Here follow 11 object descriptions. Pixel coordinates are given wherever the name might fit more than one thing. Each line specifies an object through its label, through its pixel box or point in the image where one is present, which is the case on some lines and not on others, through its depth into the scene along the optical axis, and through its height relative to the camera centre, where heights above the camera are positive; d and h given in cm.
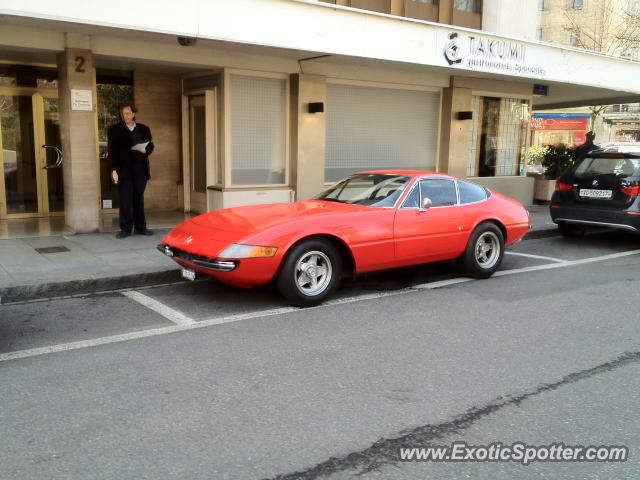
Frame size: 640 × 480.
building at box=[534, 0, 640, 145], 2938 +601
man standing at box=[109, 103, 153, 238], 940 -23
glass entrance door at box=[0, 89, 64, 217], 1080 -19
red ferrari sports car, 606 -93
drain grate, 836 -146
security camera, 925 +162
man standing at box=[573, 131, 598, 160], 1571 +19
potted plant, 1628 -44
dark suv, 959 -65
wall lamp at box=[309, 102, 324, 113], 1148 +78
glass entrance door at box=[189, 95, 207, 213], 1171 -13
